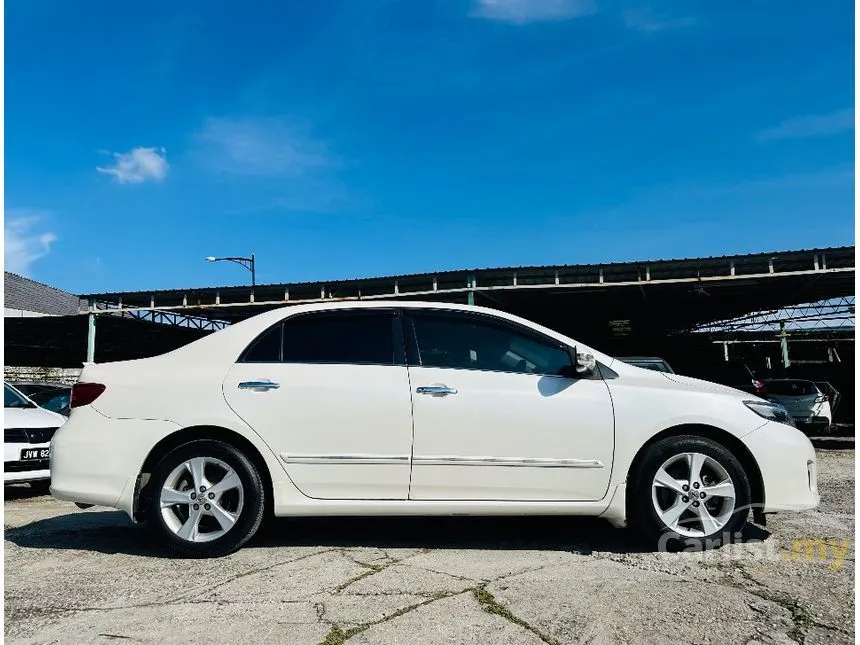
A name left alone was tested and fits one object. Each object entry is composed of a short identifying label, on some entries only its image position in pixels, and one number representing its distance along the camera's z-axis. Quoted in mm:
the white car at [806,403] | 14945
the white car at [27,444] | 6449
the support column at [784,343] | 33672
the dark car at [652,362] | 10195
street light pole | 23766
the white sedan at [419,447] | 3738
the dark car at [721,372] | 19500
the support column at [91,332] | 25405
